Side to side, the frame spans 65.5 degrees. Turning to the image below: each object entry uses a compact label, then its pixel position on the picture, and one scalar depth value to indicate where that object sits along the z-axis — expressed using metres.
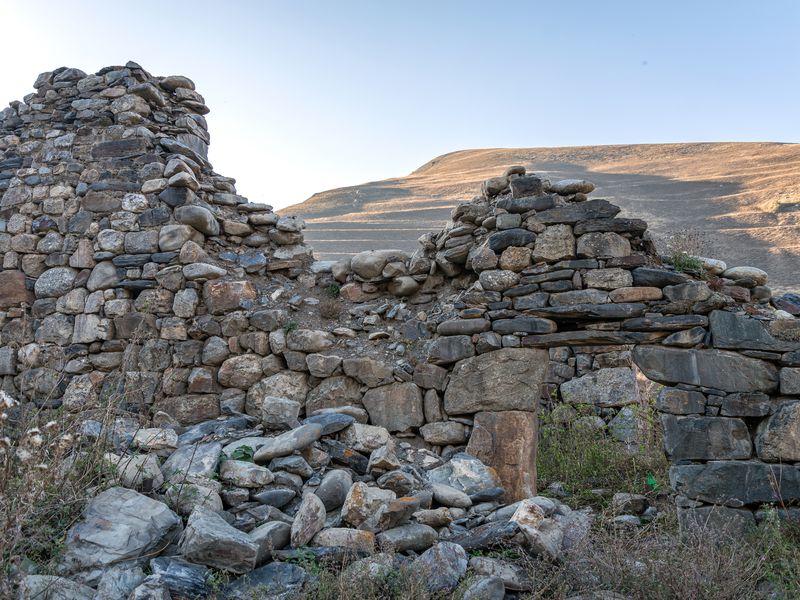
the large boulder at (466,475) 4.43
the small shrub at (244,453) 4.10
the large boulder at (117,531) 2.99
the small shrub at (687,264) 4.85
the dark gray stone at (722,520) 4.03
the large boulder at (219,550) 2.98
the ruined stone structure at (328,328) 4.15
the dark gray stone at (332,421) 4.45
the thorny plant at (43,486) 2.77
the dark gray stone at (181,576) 2.83
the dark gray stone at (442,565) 3.00
